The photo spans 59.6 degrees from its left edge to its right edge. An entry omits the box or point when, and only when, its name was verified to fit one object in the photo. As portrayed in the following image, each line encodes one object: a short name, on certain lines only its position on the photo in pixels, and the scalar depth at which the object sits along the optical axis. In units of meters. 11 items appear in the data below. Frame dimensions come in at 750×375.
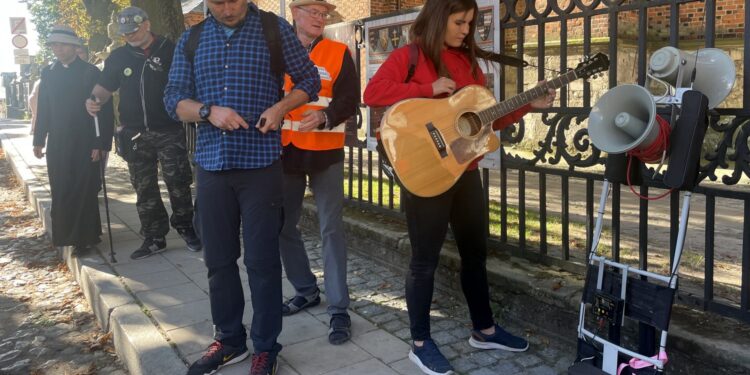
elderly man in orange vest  4.04
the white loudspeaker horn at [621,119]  2.77
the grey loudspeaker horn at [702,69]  2.78
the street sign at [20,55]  21.57
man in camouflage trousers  5.70
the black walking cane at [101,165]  5.80
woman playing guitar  3.45
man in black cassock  6.00
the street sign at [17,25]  21.12
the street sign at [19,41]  21.16
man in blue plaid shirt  3.37
